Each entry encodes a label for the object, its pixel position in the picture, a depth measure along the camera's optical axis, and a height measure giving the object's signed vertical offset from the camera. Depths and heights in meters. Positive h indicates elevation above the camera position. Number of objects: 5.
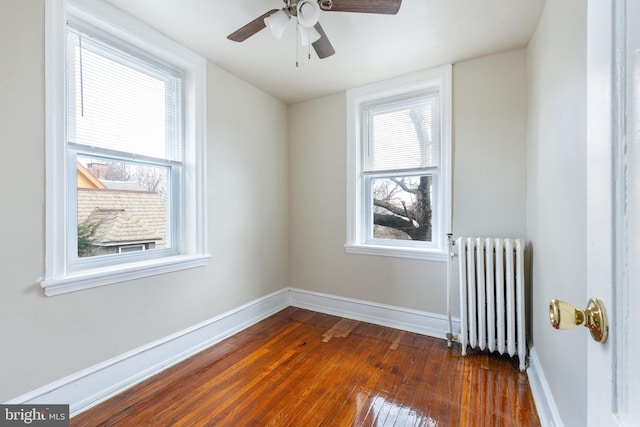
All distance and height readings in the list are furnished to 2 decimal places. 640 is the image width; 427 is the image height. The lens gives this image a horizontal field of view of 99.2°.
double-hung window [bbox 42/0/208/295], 1.57 +0.45
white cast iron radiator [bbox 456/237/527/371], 2.00 -0.64
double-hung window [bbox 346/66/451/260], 2.55 +0.47
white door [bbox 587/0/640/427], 0.42 +0.02
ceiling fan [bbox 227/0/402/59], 1.43 +1.11
